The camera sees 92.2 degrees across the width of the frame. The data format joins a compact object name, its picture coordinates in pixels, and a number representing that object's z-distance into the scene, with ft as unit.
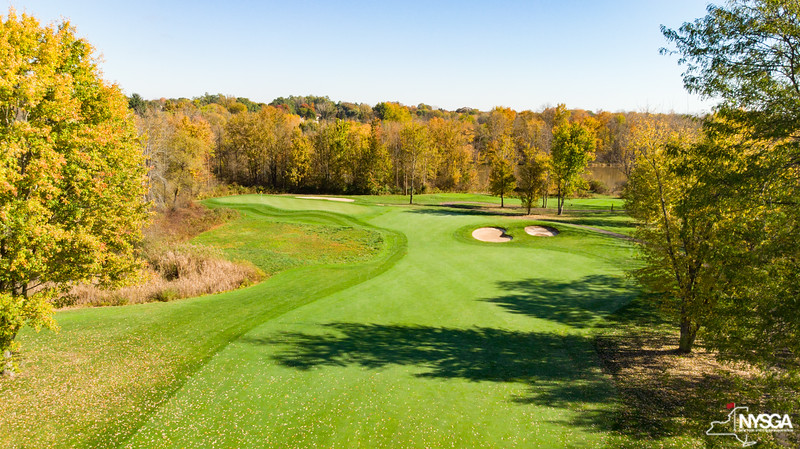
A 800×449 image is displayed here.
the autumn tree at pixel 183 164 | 154.16
